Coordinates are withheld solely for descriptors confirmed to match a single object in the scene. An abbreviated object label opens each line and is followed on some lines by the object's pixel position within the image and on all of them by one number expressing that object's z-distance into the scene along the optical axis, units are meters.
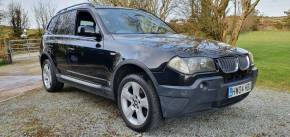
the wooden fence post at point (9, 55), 15.81
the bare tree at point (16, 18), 33.37
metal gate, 18.42
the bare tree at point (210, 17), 14.02
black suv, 3.33
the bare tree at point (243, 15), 11.77
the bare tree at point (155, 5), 17.98
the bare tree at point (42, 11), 37.75
